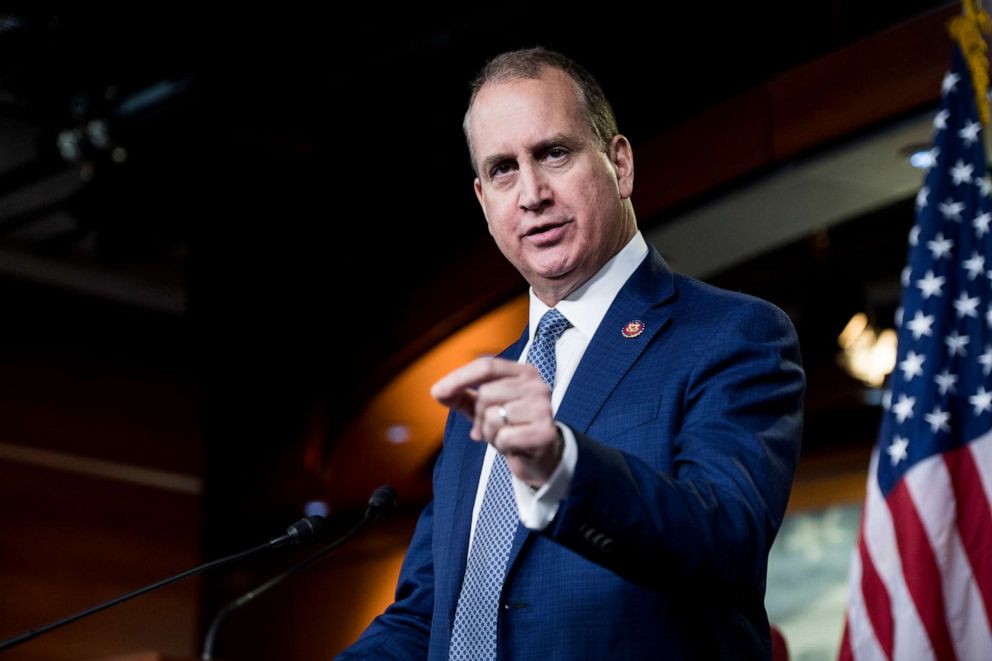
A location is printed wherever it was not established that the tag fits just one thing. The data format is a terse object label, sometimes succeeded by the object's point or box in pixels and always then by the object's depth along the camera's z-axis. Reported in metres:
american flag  3.72
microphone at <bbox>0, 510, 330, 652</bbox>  2.96
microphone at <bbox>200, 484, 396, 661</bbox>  3.11
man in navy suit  2.66
